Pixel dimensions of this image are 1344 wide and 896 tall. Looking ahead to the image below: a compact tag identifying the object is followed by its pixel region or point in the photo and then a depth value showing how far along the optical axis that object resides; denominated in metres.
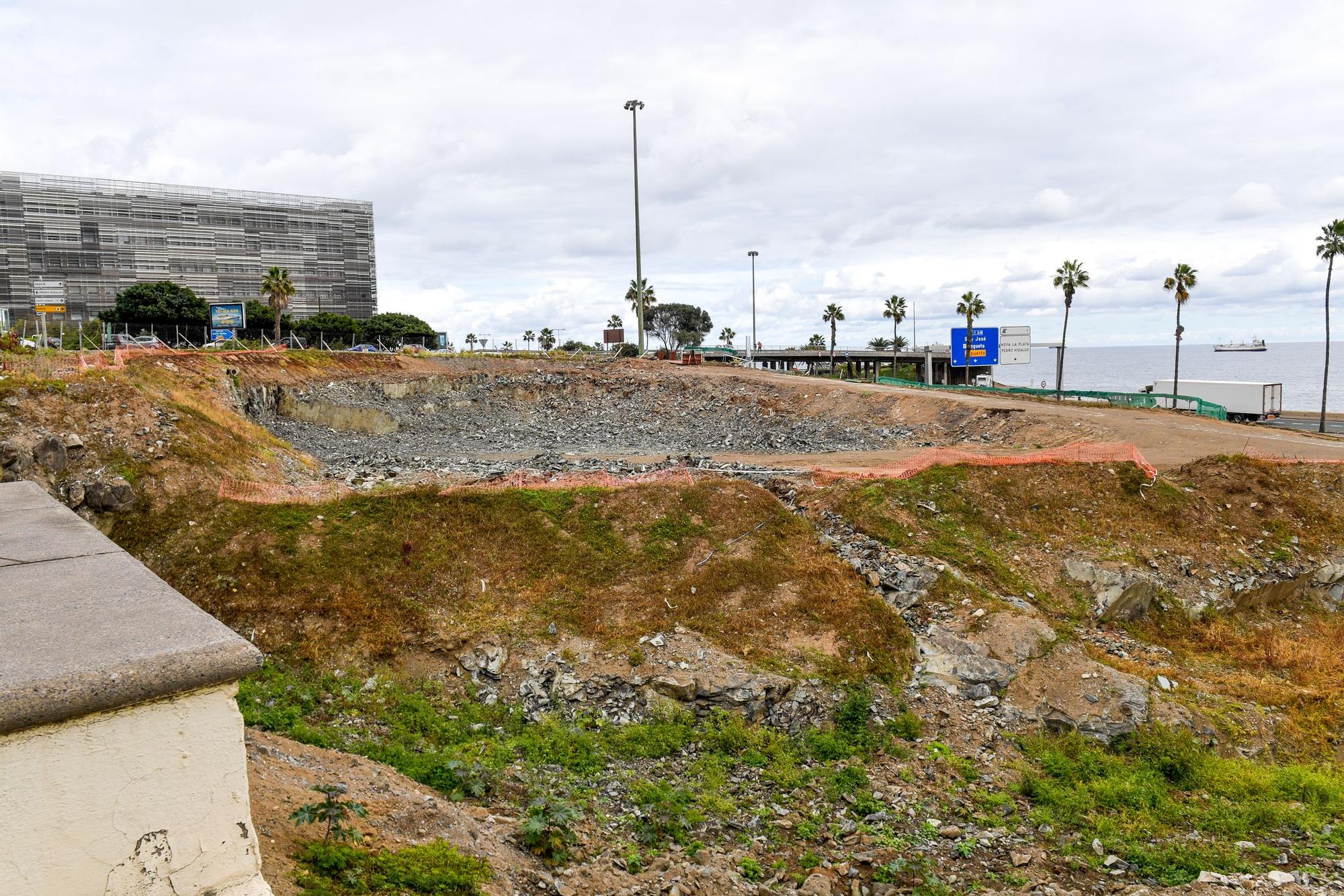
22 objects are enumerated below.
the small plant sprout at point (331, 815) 7.51
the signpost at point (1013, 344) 70.44
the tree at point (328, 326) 75.81
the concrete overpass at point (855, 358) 98.38
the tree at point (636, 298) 71.31
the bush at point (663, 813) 12.41
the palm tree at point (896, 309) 95.44
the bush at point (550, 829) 10.84
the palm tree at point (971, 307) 70.50
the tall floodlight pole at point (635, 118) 63.22
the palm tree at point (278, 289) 60.34
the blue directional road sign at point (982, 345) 71.25
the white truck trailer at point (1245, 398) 66.81
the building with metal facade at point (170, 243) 93.44
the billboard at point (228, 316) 66.81
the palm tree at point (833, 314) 95.56
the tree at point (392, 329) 80.12
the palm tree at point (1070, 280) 60.69
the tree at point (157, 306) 72.12
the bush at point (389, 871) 6.85
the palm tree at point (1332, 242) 53.34
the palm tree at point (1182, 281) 61.78
